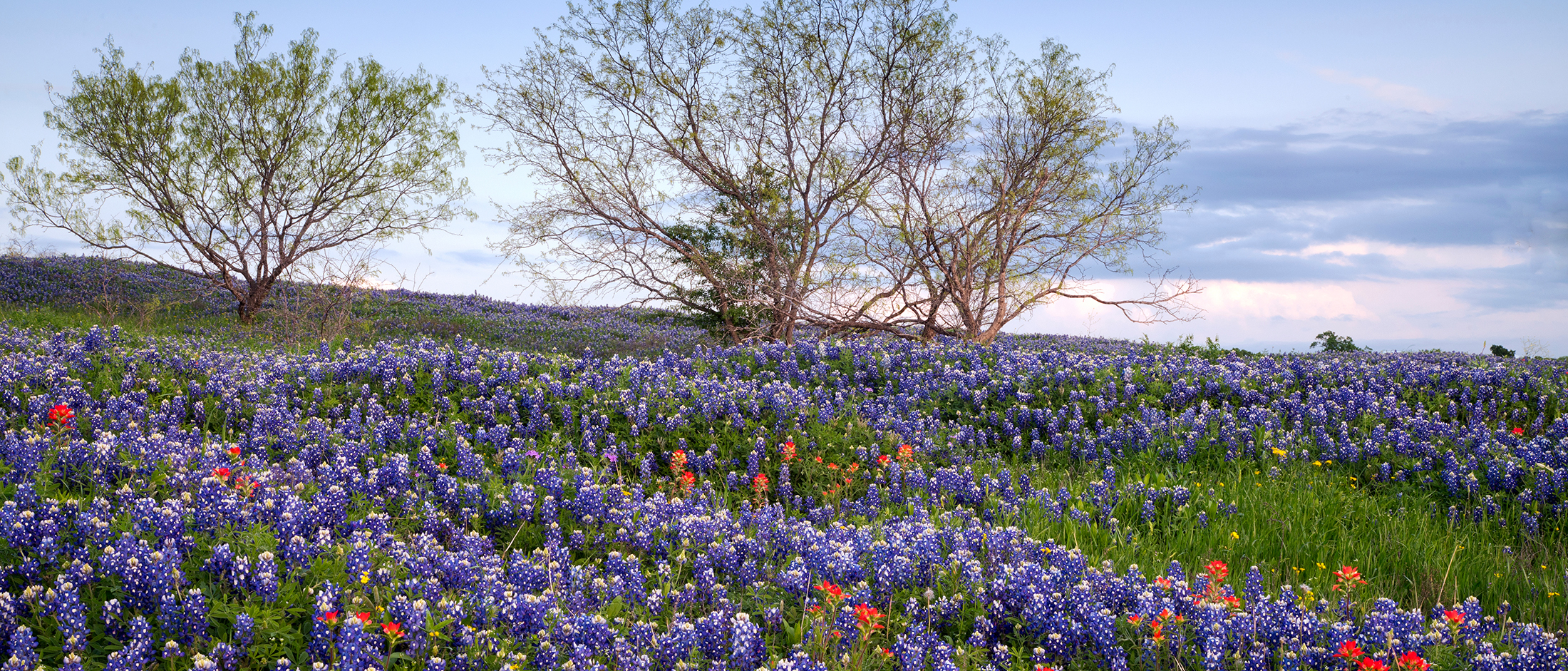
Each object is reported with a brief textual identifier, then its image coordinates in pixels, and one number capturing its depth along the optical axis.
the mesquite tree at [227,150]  20.86
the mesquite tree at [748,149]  17.11
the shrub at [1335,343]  27.69
